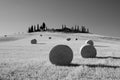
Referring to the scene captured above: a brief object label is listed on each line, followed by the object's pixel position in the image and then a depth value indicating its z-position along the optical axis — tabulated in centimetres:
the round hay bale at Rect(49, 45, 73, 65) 1233
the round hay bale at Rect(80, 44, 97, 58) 1708
